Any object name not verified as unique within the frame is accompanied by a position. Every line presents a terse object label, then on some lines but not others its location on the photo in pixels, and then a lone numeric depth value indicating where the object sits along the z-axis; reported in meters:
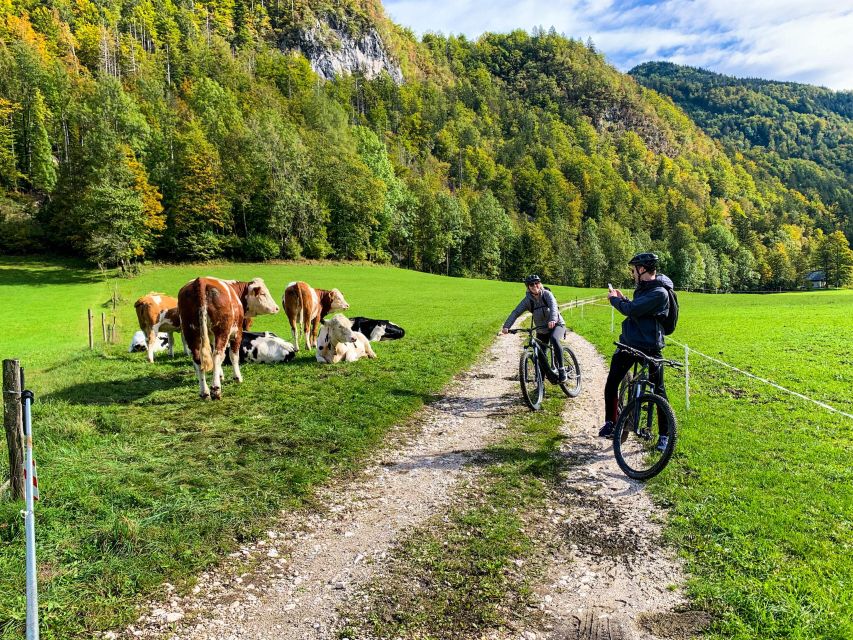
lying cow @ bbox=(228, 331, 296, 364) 14.67
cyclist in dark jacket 6.91
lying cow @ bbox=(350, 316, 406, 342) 20.06
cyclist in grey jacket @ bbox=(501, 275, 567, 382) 10.41
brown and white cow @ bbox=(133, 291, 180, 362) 15.40
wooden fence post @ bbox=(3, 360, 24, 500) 4.80
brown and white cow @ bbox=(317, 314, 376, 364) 14.49
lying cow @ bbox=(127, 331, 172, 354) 17.24
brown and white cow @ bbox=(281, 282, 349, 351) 17.47
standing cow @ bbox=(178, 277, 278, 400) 10.39
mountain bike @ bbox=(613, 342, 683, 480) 6.61
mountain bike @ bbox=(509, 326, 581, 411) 10.30
